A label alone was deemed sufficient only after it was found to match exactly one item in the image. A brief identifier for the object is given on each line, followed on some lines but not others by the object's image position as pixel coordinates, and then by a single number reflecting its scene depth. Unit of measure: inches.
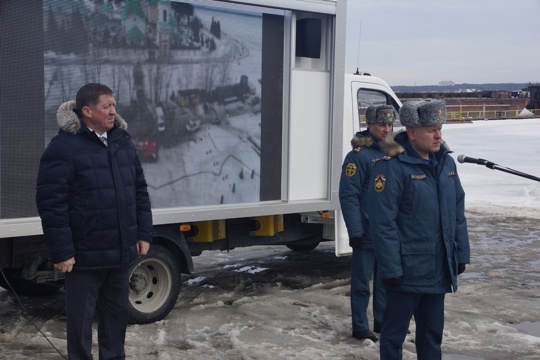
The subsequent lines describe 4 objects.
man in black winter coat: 171.6
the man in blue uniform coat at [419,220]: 177.3
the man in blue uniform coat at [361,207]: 244.5
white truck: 229.8
